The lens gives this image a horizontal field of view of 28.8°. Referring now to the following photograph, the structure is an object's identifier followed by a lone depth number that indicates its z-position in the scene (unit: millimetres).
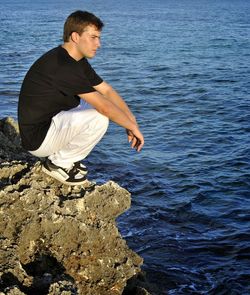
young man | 5668
